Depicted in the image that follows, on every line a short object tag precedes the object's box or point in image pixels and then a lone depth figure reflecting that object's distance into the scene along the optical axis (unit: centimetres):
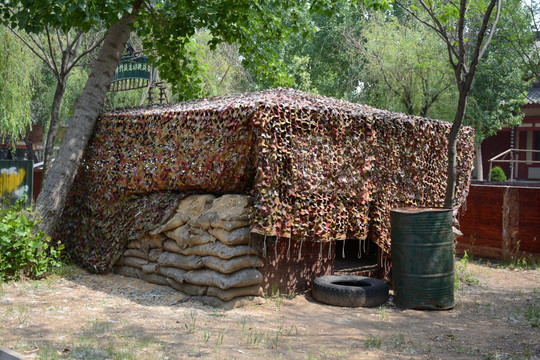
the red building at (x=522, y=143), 2627
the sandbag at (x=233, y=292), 641
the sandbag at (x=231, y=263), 641
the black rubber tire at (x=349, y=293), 690
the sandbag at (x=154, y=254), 740
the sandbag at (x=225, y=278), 639
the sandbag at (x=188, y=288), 669
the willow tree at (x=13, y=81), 1252
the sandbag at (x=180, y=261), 676
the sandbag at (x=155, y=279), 726
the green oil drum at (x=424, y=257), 680
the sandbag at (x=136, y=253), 760
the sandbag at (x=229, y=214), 650
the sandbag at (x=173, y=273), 692
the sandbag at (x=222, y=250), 642
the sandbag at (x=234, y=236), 644
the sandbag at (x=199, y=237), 668
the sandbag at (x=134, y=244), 770
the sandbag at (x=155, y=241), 738
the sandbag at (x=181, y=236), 692
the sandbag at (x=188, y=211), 707
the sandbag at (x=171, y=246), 709
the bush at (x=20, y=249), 726
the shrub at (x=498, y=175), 2272
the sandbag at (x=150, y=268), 736
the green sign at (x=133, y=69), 1420
